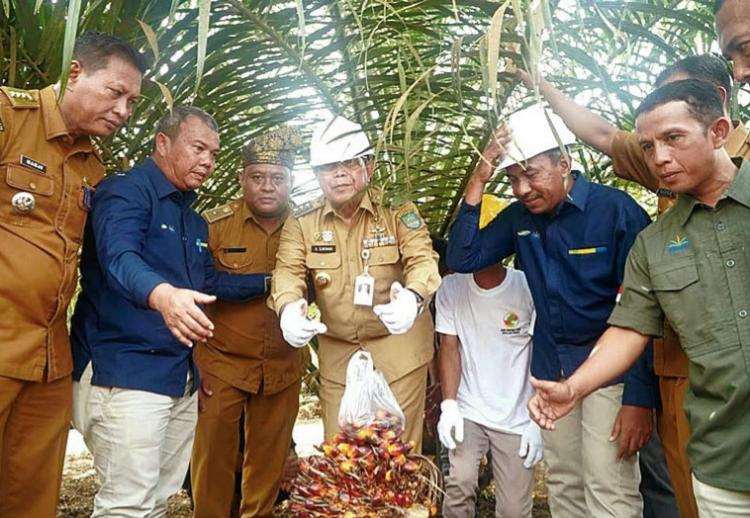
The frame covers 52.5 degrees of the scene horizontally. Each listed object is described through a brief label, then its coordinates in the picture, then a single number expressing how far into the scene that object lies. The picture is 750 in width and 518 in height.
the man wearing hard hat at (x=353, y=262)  2.77
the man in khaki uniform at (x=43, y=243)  2.14
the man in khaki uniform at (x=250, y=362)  3.20
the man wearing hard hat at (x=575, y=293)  2.40
